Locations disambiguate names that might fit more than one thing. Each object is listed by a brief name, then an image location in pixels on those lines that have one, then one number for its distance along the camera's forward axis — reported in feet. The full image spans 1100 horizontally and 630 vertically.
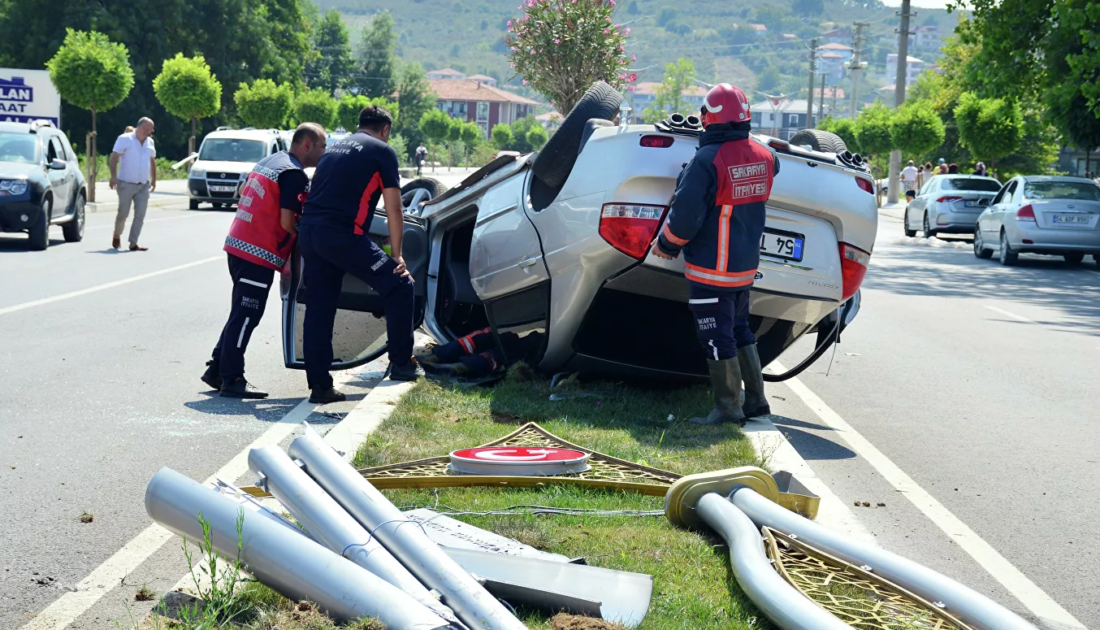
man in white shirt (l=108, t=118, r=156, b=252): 60.54
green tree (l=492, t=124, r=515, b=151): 464.24
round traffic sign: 17.52
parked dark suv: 58.39
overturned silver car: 22.75
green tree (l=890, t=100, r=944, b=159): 147.13
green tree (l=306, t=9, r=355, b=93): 419.33
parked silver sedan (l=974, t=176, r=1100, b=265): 69.31
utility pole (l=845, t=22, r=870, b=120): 236.43
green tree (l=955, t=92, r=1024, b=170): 120.06
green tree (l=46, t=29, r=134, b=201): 102.94
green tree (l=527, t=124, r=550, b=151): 478.18
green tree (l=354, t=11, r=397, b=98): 461.37
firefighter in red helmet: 21.48
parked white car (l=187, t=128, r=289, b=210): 101.09
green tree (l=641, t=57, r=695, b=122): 396.08
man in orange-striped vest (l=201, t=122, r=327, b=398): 25.99
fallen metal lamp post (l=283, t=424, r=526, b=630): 10.89
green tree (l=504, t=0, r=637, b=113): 86.69
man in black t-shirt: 24.93
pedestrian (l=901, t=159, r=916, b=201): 147.23
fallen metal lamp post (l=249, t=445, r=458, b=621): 11.41
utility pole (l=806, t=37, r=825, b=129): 256.73
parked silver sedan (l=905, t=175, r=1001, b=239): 91.61
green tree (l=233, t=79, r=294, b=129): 172.65
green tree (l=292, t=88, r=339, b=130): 216.13
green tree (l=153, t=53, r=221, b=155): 141.49
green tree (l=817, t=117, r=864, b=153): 196.72
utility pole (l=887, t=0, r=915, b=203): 141.49
